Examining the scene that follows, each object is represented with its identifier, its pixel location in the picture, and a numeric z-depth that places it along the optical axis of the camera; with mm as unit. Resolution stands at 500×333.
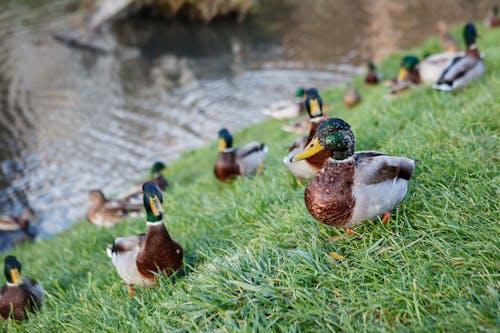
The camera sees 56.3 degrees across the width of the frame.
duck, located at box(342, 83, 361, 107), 9461
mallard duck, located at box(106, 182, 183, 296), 3385
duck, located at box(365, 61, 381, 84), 10809
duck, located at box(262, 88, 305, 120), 10008
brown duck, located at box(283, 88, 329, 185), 3906
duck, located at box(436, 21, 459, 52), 10617
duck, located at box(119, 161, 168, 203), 7221
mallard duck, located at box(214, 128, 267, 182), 5672
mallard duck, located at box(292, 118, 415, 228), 2689
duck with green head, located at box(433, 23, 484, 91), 6035
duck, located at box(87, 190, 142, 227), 6863
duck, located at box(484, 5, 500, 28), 12758
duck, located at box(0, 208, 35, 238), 8133
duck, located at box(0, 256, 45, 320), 3902
